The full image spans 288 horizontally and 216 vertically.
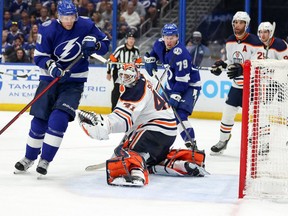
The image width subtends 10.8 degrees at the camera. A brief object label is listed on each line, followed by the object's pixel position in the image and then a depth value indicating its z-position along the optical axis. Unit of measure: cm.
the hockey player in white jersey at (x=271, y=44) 1268
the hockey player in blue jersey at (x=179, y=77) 1184
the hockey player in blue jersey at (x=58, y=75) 967
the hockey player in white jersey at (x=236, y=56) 1231
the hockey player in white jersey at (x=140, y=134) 910
